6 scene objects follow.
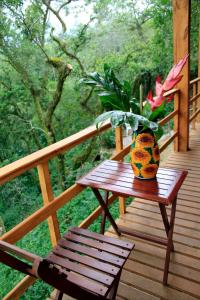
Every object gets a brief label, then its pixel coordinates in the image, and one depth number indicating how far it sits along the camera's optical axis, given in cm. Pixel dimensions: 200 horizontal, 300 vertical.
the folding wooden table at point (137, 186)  162
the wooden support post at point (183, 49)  327
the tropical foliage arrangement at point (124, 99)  170
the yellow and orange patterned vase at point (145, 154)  171
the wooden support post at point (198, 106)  545
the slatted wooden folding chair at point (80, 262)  85
